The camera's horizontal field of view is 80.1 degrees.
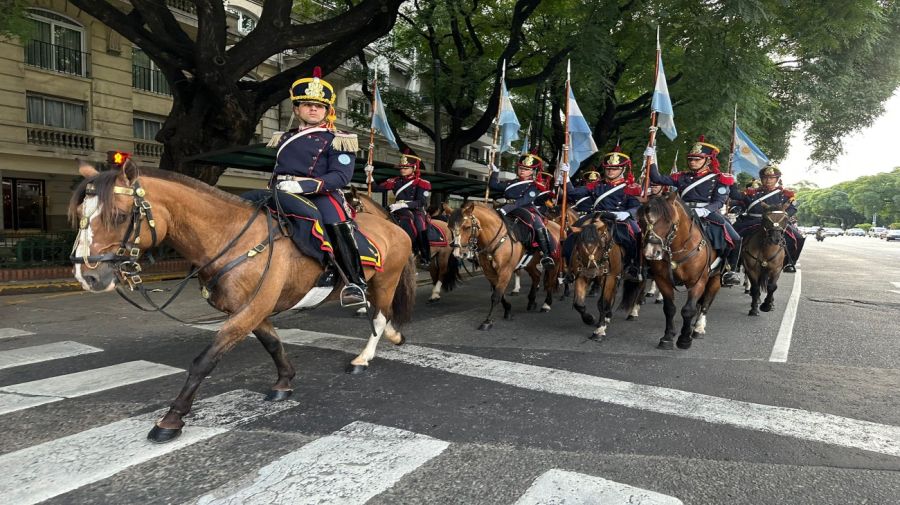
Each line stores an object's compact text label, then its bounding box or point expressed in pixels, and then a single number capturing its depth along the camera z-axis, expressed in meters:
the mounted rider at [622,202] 8.57
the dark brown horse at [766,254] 10.28
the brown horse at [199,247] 3.68
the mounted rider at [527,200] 9.85
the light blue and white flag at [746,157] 11.84
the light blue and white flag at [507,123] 12.02
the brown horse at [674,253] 7.15
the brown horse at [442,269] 11.24
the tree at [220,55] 11.10
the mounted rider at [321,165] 5.03
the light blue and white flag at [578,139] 11.16
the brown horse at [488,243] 8.49
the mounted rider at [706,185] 8.44
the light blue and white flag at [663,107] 9.70
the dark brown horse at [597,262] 8.07
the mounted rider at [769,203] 11.14
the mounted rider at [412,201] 10.47
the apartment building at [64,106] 17.73
